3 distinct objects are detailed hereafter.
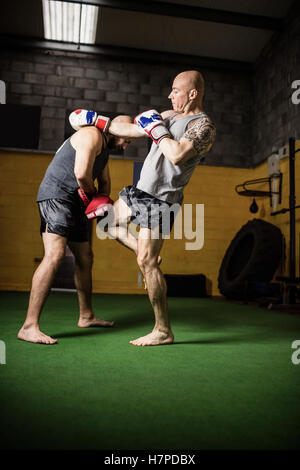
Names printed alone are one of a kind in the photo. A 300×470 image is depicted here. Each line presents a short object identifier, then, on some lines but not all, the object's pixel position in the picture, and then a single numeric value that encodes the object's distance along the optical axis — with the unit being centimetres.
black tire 539
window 627
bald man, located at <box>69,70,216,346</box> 224
